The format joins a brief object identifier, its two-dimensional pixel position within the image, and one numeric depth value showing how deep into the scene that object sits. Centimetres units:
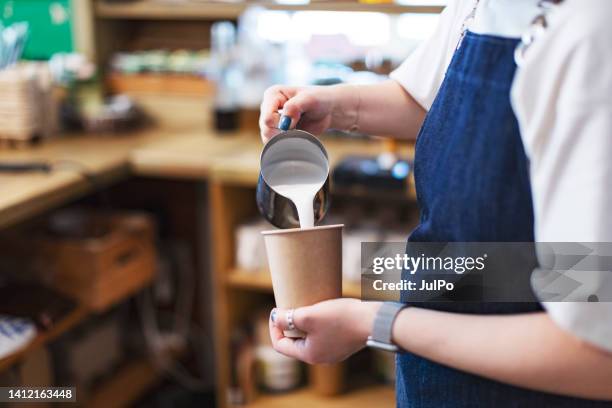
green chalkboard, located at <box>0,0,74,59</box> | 239
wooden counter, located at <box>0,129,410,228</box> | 167
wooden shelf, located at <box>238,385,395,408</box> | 197
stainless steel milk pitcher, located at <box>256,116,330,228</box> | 93
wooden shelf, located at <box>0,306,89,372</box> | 163
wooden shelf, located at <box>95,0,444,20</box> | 192
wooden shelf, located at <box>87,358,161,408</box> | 224
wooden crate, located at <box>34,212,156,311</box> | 191
